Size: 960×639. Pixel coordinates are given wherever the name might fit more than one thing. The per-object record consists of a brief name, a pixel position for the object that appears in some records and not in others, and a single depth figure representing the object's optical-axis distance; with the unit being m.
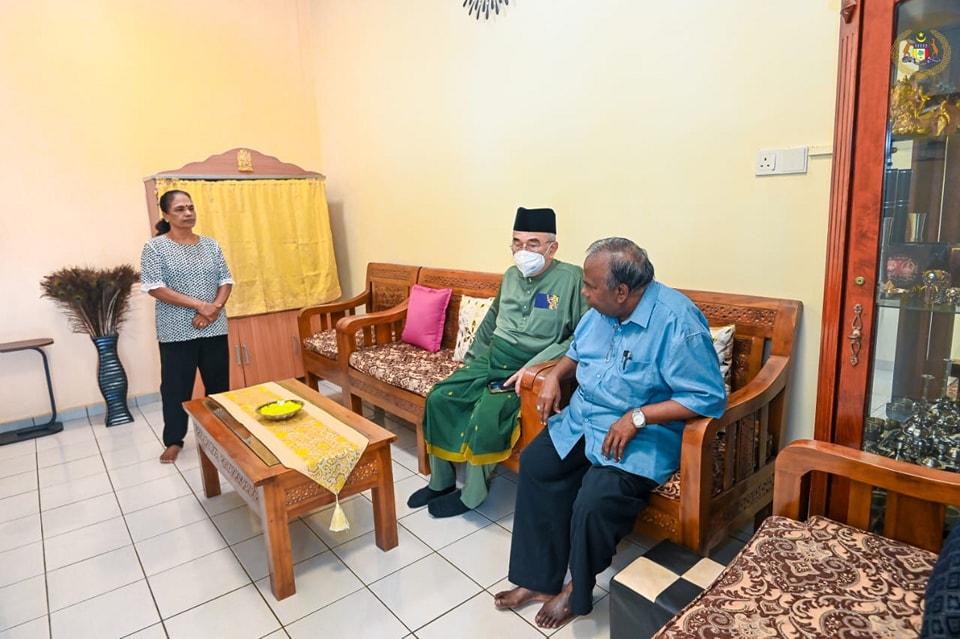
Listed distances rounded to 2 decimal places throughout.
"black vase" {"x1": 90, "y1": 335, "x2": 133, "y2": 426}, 3.58
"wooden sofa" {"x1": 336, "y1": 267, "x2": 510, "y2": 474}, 2.76
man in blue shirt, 1.61
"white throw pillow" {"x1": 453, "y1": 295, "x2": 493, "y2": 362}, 2.94
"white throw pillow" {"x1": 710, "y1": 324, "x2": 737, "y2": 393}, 2.01
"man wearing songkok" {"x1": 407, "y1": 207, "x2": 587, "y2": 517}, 2.26
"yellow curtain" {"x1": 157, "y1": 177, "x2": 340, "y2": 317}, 3.73
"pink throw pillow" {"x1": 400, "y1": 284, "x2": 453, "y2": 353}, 3.24
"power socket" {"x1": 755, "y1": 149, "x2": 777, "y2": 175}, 2.01
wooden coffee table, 1.85
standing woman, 2.85
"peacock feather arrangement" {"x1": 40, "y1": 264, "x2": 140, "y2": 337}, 3.46
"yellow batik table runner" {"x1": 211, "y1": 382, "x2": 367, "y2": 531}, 1.90
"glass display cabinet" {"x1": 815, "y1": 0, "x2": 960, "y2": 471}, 1.51
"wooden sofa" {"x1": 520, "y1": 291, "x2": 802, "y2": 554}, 1.60
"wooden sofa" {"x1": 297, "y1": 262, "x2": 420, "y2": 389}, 3.48
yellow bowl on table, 2.22
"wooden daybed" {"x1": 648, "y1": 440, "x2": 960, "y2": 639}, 1.09
